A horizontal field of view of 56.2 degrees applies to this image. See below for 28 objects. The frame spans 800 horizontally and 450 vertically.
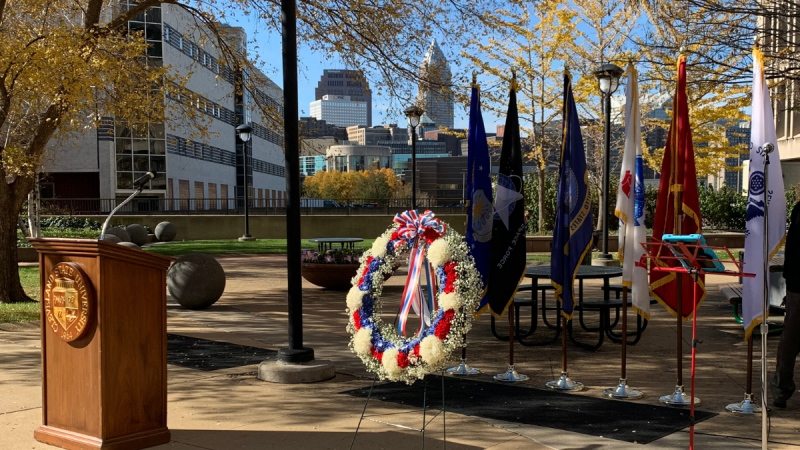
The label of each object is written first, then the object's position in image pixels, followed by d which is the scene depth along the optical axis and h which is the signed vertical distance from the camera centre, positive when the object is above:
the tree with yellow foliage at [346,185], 109.61 +4.36
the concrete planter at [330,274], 16.64 -1.35
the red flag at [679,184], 7.19 +0.27
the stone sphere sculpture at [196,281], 13.98 -1.24
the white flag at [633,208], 7.55 +0.04
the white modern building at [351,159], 196.25 +14.70
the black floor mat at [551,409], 6.25 -1.81
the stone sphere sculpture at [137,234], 30.66 -0.73
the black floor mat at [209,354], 9.10 -1.79
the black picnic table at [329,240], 20.01 -0.70
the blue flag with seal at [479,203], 9.02 +0.12
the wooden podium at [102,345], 5.38 -0.96
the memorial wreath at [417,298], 5.42 -0.65
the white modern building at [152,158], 46.19 +3.81
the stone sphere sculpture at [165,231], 35.12 -0.73
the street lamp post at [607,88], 18.45 +3.09
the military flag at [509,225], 8.73 -0.14
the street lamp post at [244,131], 32.68 +3.69
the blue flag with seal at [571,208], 8.05 +0.04
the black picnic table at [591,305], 9.92 -1.23
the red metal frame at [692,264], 5.30 -0.40
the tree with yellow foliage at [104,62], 12.88 +2.93
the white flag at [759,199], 6.46 +0.10
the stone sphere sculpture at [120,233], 26.72 -0.60
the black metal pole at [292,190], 8.21 +0.28
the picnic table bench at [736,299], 10.10 -1.36
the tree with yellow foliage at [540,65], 28.77 +5.86
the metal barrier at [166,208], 40.56 +0.42
